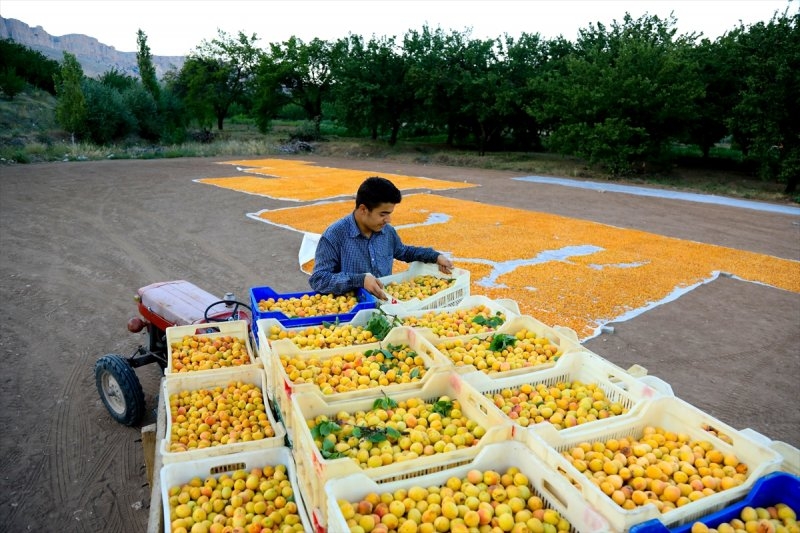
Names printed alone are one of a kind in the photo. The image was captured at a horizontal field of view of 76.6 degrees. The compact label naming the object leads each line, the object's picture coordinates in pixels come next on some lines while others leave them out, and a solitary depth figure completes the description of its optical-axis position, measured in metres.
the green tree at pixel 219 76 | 51.38
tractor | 4.10
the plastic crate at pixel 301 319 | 3.41
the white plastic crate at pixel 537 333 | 2.82
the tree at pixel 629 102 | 21.55
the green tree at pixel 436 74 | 31.80
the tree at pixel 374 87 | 34.91
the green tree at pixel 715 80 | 23.30
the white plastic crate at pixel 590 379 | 2.56
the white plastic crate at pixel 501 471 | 1.79
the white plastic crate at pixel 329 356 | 2.48
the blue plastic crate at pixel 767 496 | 1.83
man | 3.82
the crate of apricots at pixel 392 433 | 2.01
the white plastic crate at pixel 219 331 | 3.60
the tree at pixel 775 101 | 17.80
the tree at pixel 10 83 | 34.25
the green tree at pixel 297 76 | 45.44
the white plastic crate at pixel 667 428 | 1.74
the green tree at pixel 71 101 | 30.80
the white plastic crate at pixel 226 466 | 2.31
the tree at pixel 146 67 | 42.44
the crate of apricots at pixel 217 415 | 2.50
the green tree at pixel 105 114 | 31.81
